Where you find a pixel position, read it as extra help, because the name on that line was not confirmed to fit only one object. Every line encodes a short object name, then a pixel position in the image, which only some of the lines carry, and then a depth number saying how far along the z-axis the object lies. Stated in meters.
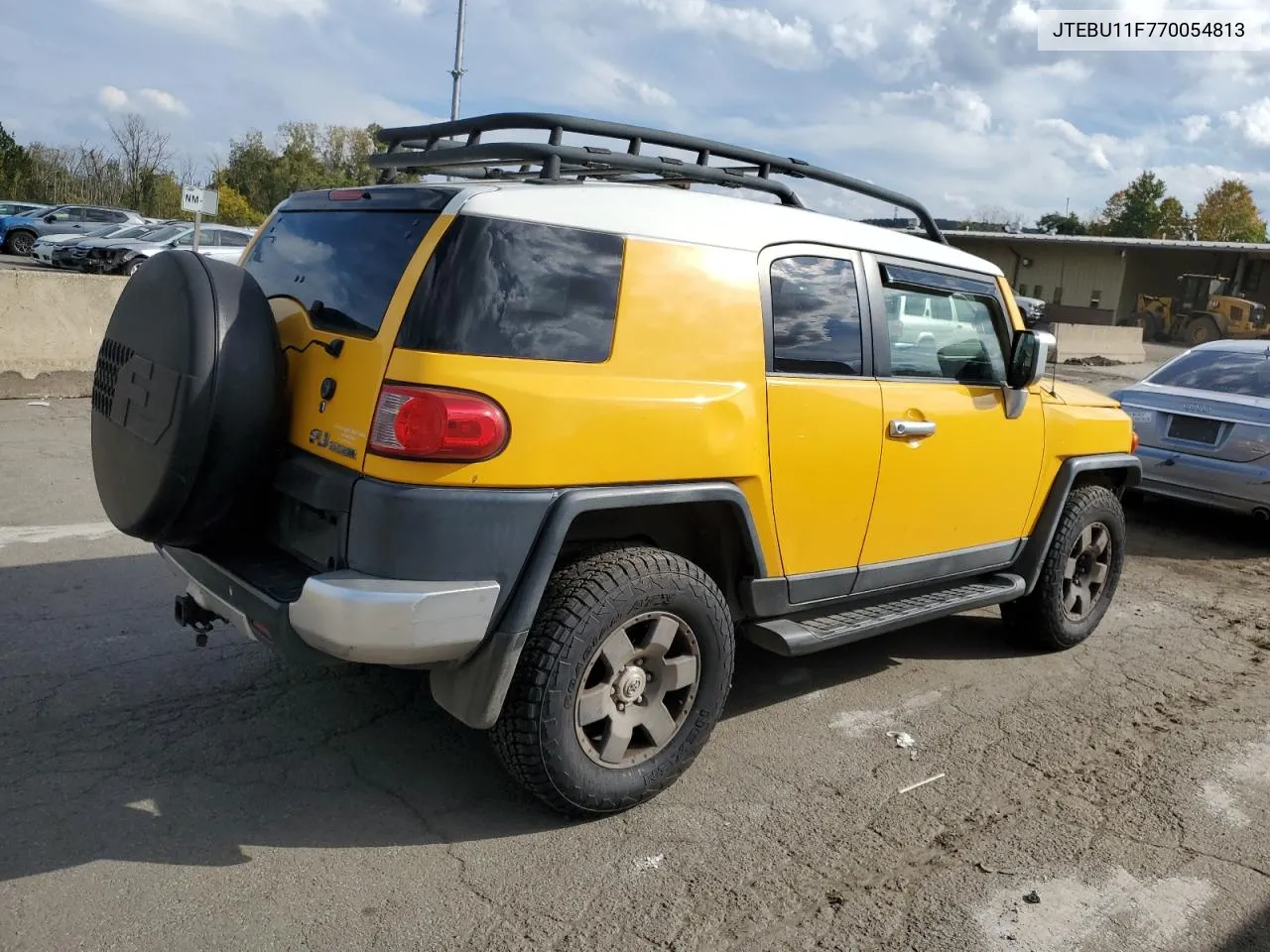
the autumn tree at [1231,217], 73.81
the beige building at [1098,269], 43.12
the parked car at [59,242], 23.09
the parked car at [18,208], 31.79
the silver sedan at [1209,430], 7.30
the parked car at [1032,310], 27.35
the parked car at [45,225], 29.03
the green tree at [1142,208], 76.06
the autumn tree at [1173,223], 76.38
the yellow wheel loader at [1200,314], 36.38
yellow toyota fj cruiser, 2.78
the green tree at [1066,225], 78.81
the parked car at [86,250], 21.91
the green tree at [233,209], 48.53
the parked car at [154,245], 20.94
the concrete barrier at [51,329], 8.88
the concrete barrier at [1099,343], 25.08
